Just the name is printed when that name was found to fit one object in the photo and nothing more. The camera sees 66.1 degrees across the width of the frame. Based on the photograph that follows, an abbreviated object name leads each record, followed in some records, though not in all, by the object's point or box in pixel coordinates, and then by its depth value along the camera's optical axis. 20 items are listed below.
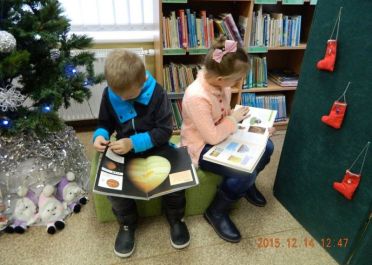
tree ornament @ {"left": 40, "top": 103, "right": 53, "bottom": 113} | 1.21
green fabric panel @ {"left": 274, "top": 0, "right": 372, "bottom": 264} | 0.98
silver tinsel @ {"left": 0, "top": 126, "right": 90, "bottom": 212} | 1.27
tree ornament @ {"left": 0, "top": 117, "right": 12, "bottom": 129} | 1.16
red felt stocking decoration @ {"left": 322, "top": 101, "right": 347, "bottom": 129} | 1.06
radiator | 2.00
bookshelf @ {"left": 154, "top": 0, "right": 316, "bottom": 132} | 1.87
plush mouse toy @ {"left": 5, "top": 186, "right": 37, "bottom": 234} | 1.34
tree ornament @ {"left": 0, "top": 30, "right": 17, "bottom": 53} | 1.02
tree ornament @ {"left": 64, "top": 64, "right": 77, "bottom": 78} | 1.25
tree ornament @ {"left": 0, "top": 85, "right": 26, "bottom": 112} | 1.13
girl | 1.16
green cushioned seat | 1.34
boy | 1.16
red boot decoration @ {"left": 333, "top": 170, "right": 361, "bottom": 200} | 1.06
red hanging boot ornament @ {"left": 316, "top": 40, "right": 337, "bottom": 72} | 1.04
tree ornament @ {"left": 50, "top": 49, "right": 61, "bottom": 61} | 1.26
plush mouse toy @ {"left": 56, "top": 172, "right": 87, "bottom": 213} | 1.43
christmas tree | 1.11
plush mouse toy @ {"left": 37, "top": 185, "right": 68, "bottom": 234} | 1.36
